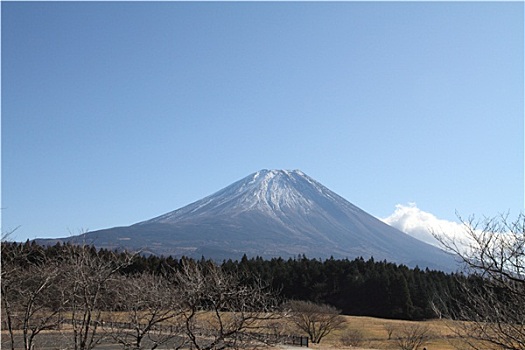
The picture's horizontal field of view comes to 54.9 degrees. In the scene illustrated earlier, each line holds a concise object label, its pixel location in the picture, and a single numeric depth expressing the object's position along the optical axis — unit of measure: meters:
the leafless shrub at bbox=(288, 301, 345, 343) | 28.05
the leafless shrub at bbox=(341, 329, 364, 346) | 27.97
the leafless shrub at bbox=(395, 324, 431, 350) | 25.27
